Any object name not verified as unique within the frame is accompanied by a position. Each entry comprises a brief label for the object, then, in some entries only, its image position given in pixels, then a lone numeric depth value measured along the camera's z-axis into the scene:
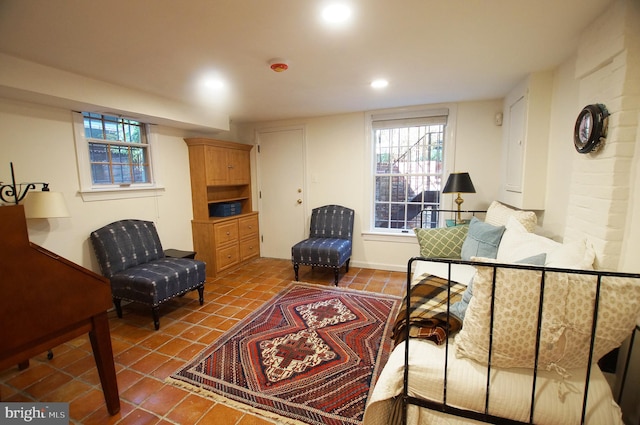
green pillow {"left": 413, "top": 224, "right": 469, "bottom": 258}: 2.83
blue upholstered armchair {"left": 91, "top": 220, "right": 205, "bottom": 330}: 2.58
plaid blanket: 1.42
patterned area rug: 1.72
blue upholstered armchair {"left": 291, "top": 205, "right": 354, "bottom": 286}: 3.55
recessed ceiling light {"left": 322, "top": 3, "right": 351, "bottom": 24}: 1.51
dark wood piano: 1.29
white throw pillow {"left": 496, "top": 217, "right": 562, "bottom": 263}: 1.83
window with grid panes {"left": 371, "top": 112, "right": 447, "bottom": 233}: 3.87
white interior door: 4.54
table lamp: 3.15
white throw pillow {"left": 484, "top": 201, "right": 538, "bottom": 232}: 2.33
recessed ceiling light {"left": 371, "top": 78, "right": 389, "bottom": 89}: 2.71
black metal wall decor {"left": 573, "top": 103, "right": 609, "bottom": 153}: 1.56
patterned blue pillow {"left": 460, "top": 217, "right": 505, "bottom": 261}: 2.36
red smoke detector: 2.21
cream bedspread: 1.08
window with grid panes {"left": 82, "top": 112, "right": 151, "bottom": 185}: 2.93
